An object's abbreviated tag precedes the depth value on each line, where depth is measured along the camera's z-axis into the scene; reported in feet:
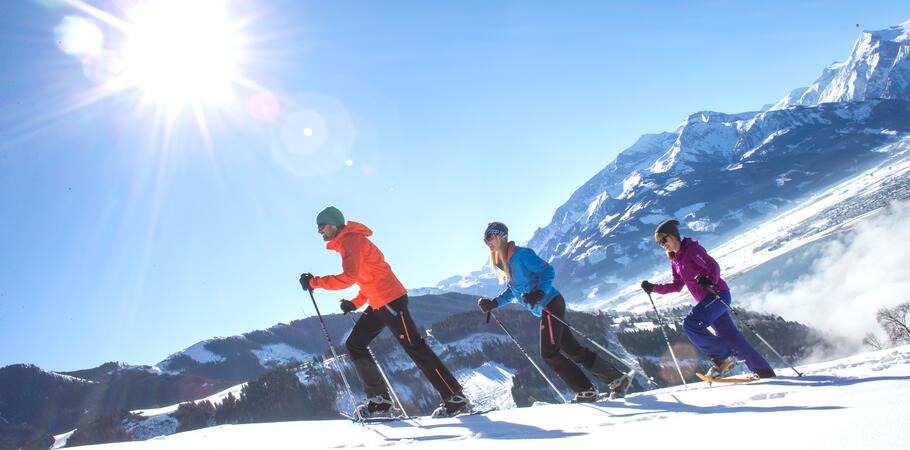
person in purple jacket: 25.58
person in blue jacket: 26.55
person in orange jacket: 27.45
